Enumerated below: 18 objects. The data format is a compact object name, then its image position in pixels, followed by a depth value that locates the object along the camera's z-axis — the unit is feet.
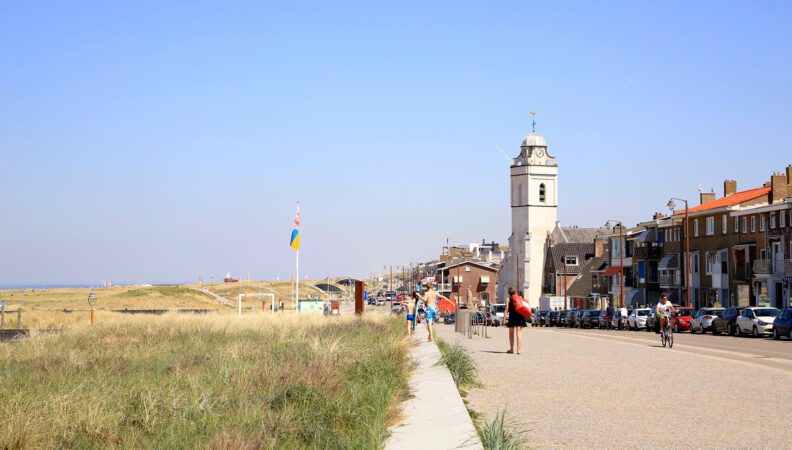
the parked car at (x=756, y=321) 160.04
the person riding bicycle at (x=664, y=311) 119.44
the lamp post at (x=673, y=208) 233.27
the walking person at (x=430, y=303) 104.07
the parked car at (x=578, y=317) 260.33
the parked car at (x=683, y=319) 196.24
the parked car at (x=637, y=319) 218.18
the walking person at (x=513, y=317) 93.24
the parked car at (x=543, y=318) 308.40
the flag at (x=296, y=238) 193.26
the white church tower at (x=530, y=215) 485.97
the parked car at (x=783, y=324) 147.23
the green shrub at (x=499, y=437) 36.73
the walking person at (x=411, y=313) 115.65
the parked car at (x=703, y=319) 183.01
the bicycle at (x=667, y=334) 117.56
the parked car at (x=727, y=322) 172.78
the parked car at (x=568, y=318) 272.72
